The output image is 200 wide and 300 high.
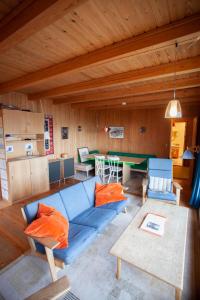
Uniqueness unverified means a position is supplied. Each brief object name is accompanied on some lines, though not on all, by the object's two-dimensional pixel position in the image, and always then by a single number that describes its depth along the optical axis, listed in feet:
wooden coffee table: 4.77
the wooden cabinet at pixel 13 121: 11.53
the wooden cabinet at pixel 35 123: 13.22
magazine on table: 6.50
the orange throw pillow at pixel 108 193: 9.23
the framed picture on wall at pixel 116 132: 22.07
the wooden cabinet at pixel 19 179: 11.76
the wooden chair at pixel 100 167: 16.21
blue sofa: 5.86
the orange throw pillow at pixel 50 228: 5.67
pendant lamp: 6.72
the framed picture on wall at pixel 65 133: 18.11
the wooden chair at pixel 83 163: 18.47
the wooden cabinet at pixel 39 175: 13.23
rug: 5.32
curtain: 10.75
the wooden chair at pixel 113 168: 15.70
